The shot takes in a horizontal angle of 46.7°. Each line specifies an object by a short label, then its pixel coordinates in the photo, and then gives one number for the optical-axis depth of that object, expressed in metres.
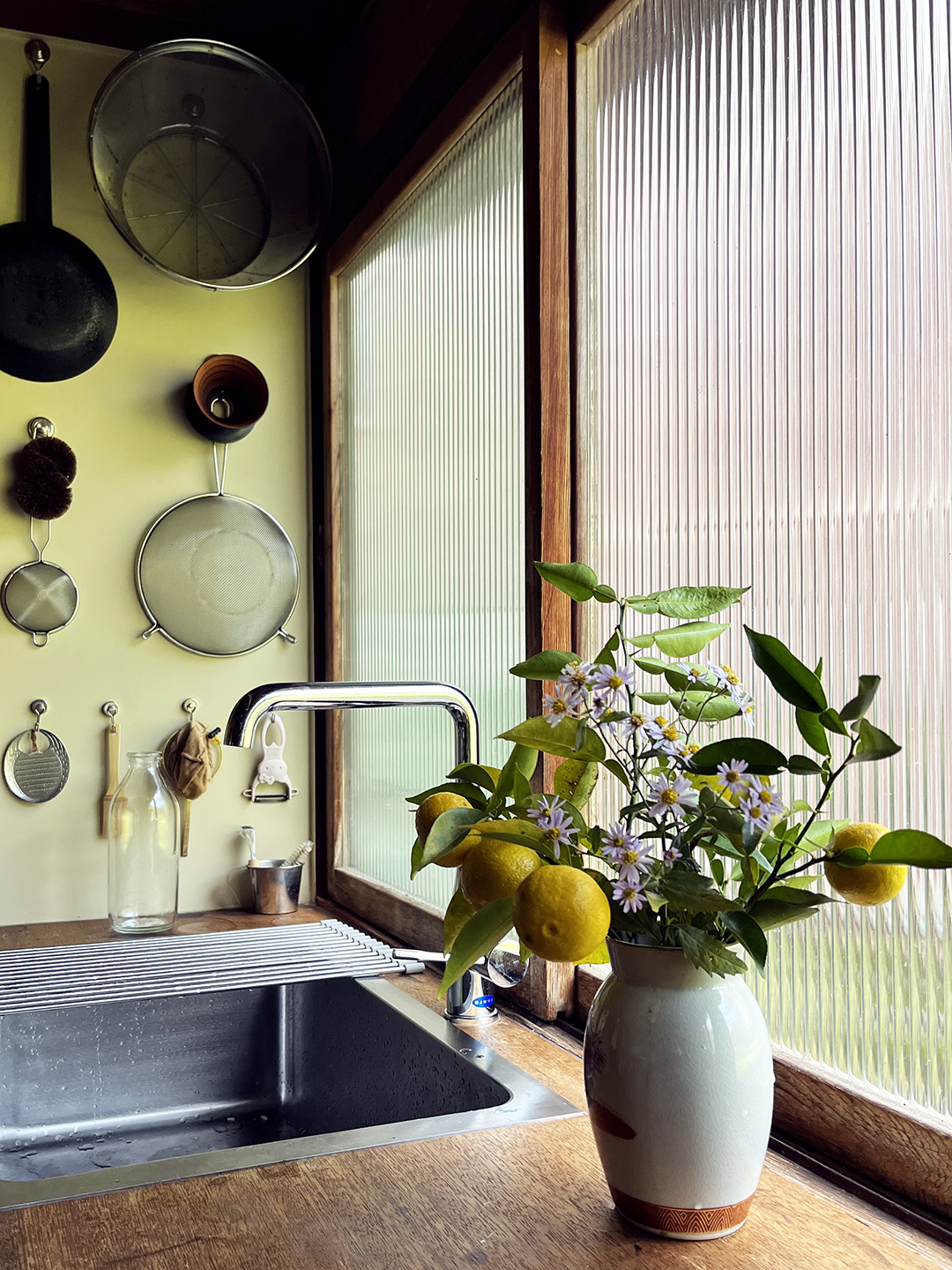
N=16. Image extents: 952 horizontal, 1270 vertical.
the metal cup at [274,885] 1.89
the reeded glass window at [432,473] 1.42
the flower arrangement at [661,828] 0.66
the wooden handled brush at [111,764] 1.85
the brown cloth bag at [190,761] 1.84
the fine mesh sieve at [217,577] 1.90
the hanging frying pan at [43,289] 1.80
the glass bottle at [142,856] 1.74
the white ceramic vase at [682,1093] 0.67
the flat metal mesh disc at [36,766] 1.81
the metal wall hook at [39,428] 1.82
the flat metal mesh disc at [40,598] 1.81
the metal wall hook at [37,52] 1.85
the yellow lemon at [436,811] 0.81
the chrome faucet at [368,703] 1.10
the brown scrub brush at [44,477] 1.79
